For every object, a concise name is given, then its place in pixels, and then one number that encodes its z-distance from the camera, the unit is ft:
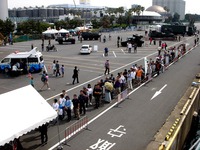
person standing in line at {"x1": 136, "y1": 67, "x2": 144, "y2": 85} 71.15
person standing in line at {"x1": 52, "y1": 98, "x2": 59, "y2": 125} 45.70
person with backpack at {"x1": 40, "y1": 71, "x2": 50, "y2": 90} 68.03
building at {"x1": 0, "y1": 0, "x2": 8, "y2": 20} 289.94
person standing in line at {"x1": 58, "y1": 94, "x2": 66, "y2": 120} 46.80
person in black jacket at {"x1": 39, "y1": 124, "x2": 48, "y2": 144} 38.86
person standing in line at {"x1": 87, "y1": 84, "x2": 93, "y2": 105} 55.62
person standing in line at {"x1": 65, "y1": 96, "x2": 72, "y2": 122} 46.91
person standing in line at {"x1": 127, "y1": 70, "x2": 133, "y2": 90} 66.69
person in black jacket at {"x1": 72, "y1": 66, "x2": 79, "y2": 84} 73.20
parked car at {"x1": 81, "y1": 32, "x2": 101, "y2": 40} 194.29
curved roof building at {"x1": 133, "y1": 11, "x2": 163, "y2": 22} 516.24
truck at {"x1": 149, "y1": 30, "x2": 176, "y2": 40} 202.59
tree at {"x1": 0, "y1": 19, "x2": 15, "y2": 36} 195.21
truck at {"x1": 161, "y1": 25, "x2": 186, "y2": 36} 245.24
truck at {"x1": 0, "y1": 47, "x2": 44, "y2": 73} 85.35
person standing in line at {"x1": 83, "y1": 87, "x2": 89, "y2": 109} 51.67
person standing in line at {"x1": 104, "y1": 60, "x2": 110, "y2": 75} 82.46
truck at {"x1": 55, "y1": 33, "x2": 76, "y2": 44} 168.96
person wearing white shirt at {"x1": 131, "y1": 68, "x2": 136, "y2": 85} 68.90
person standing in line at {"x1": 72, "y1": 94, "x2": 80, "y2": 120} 47.91
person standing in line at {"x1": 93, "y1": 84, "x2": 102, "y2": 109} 54.13
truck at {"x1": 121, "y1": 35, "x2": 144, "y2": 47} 156.76
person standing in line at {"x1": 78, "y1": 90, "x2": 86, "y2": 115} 49.67
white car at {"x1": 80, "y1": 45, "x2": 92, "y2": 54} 126.33
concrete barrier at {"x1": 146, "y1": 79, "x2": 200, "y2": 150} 36.91
